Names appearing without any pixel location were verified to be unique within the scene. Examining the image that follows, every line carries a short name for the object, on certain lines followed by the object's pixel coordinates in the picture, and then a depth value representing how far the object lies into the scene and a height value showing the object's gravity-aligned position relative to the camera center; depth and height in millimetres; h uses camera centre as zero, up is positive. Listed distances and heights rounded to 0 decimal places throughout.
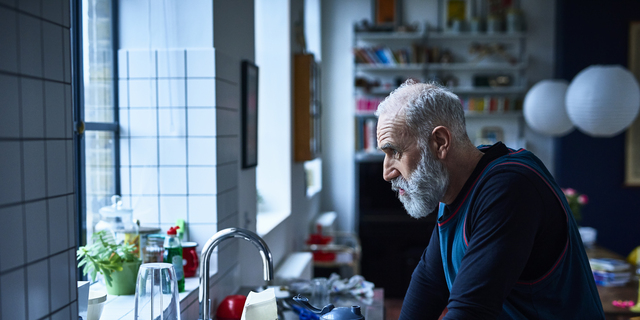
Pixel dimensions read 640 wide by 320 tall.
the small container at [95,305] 1466 -443
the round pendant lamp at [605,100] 3443 +247
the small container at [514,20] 5395 +1172
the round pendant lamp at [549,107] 4184 +243
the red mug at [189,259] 1958 -426
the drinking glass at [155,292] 1373 -381
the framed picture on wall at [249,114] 2473 +122
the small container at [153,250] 1784 -356
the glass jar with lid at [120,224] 1855 -282
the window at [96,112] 1827 +99
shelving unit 5258 +426
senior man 1135 -164
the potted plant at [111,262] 1648 -372
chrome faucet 1472 -321
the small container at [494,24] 5391 +1134
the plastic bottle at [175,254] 1793 -373
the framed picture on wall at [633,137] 5344 +14
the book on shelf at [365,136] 5539 +39
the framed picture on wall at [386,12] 5594 +1305
